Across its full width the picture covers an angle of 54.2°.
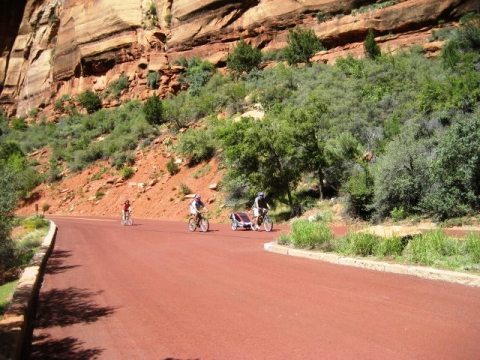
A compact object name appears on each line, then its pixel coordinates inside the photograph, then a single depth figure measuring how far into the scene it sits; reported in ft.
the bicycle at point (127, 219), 80.78
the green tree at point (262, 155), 70.23
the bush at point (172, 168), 112.57
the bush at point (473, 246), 26.09
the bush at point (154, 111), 145.59
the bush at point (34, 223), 76.74
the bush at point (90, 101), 199.31
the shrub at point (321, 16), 173.93
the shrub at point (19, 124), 216.95
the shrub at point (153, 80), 186.91
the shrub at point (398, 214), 50.31
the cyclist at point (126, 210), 80.38
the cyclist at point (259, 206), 59.88
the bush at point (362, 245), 32.68
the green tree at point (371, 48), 134.62
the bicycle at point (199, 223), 63.10
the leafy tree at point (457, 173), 46.03
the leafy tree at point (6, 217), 38.04
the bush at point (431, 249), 28.35
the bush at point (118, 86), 199.93
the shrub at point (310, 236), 37.81
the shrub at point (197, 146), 108.58
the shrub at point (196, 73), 168.66
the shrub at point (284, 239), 41.77
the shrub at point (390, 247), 31.17
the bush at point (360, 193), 55.47
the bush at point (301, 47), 151.94
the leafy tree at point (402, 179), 51.37
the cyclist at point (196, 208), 63.46
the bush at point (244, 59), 163.73
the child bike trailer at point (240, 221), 62.44
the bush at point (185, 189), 99.04
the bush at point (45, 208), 135.86
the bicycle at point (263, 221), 59.67
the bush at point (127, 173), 124.88
